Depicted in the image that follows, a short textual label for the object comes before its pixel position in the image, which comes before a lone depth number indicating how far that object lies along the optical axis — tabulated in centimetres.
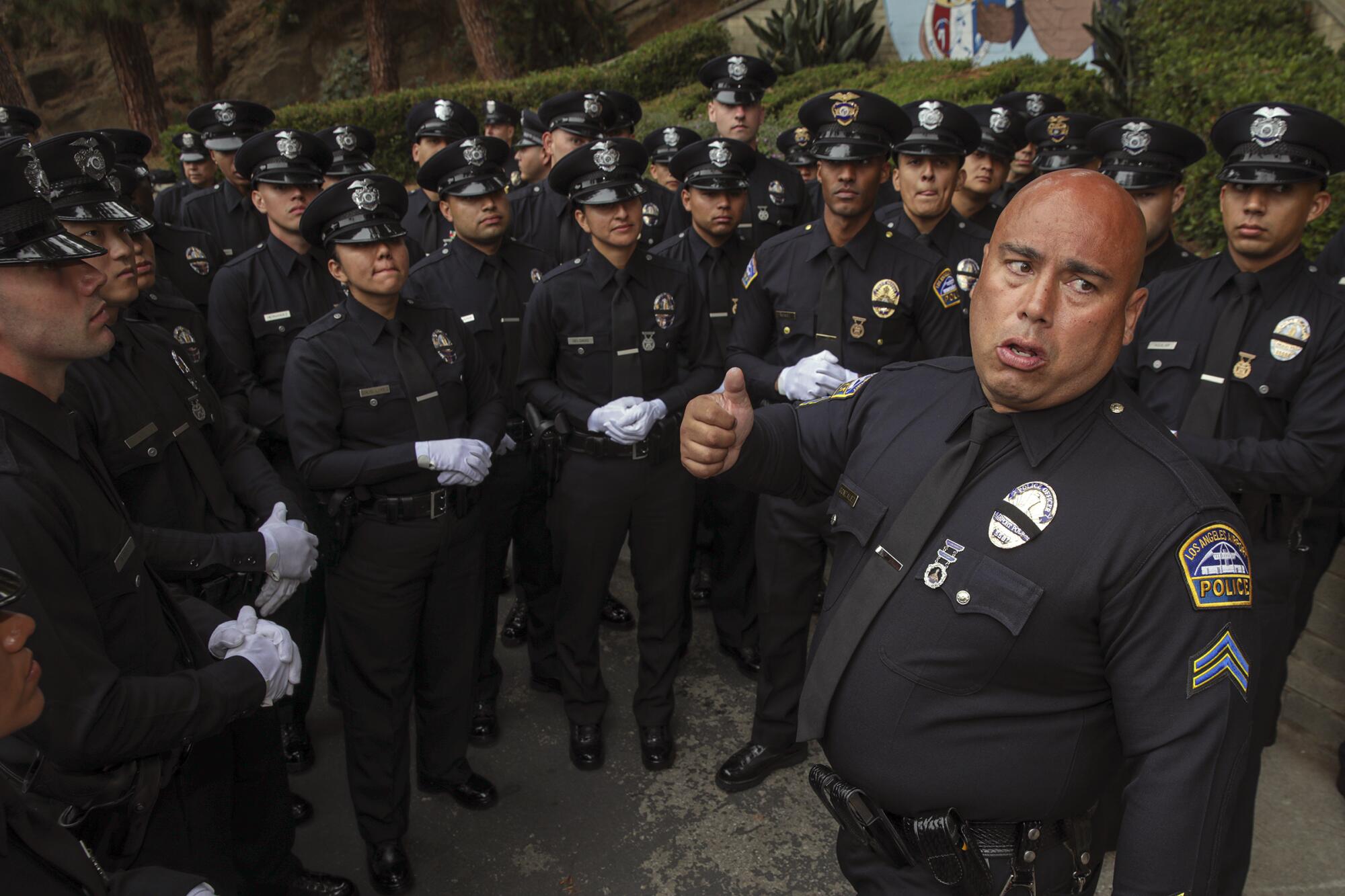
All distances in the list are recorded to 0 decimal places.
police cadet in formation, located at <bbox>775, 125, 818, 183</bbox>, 718
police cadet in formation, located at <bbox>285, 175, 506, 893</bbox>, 334
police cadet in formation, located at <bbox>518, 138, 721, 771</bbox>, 403
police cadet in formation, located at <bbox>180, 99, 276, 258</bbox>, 628
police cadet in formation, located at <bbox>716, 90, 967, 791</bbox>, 393
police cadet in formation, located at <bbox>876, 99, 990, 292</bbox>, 441
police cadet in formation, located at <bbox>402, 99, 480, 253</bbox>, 632
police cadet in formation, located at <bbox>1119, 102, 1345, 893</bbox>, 304
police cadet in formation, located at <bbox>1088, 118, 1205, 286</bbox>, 406
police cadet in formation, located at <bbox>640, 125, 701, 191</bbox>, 714
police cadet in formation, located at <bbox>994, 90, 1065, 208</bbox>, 628
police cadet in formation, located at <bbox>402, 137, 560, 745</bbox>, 461
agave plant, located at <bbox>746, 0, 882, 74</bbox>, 1386
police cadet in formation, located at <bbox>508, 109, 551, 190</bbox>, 730
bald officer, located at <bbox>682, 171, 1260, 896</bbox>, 162
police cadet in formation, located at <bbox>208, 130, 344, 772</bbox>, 423
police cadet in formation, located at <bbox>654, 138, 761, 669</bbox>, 486
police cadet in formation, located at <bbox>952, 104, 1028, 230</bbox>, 564
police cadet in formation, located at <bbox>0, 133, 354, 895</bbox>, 197
